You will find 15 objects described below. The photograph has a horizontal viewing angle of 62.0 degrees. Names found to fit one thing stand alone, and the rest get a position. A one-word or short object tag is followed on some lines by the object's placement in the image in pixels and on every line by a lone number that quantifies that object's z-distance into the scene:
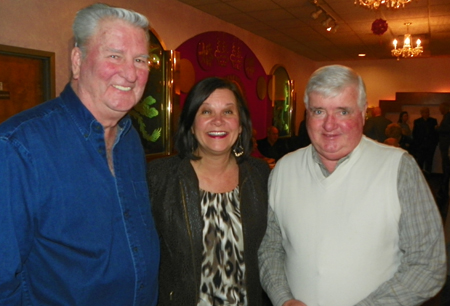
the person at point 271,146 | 7.39
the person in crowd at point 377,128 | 7.06
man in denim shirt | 1.14
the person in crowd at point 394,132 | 6.12
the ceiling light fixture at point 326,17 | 5.48
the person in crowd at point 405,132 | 9.37
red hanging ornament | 4.83
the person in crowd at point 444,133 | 8.87
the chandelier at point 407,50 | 6.89
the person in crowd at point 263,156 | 5.86
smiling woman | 1.83
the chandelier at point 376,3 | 4.54
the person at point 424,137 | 10.55
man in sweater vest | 1.44
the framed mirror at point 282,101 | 9.27
